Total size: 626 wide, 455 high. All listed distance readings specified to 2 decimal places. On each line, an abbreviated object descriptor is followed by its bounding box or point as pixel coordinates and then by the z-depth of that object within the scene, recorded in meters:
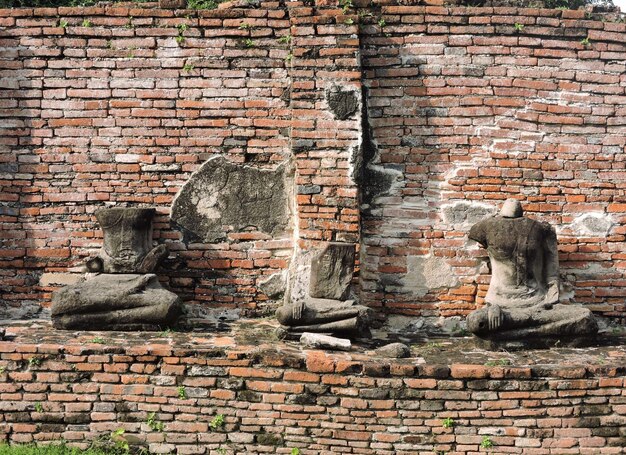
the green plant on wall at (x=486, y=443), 5.36
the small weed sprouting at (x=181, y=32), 6.91
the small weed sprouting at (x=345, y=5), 6.77
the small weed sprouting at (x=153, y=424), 5.52
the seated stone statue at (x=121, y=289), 6.24
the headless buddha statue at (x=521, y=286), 6.05
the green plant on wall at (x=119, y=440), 5.47
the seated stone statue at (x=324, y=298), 6.08
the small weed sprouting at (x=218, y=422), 5.46
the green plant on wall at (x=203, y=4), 8.02
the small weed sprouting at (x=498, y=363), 5.56
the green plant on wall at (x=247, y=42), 6.93
